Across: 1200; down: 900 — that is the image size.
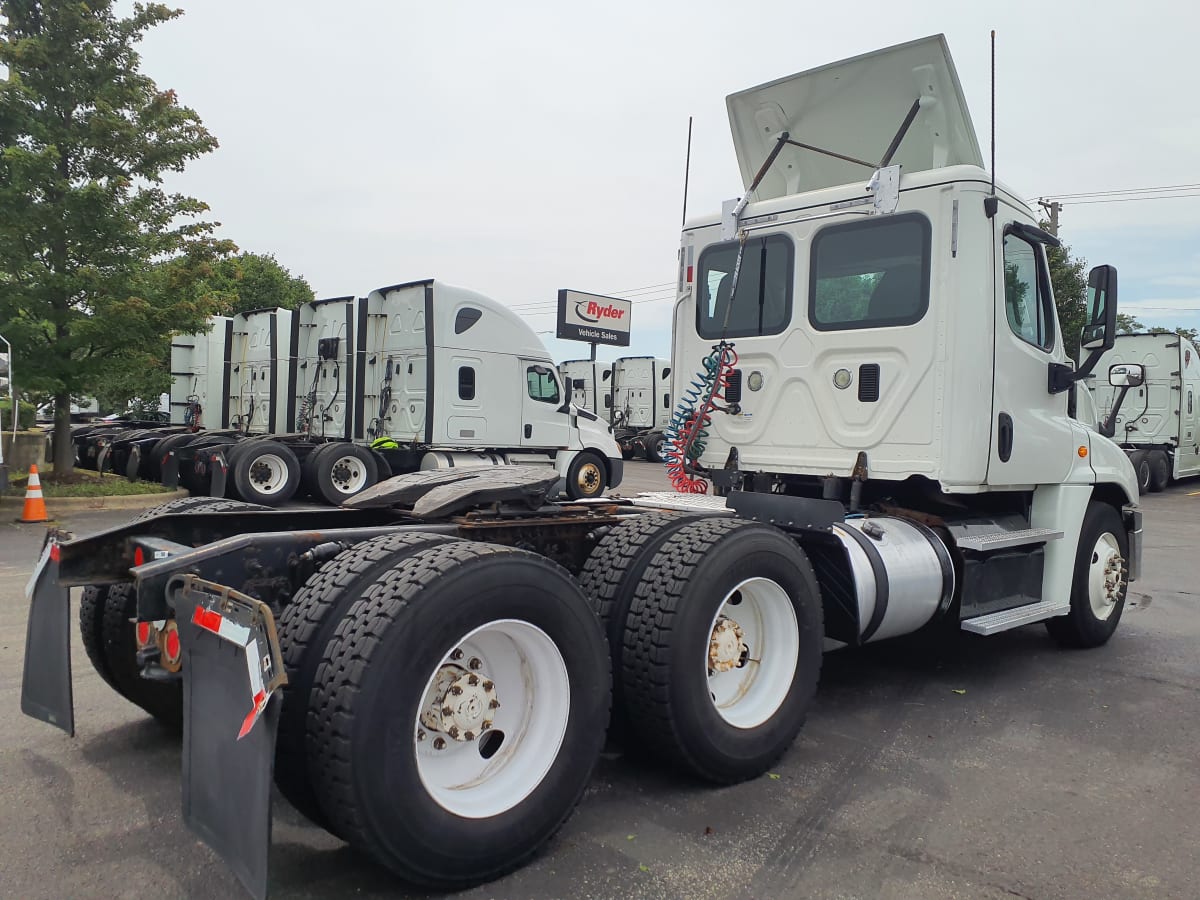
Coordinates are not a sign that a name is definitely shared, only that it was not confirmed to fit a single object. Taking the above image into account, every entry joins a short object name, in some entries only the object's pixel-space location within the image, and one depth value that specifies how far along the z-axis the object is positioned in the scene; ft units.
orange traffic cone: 36.88
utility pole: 80.23
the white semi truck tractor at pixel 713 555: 8.39
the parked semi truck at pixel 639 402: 96.02
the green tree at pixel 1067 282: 54.08
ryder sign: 102.89
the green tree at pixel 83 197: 42.11
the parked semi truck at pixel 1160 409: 64.34
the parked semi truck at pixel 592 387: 100.44
